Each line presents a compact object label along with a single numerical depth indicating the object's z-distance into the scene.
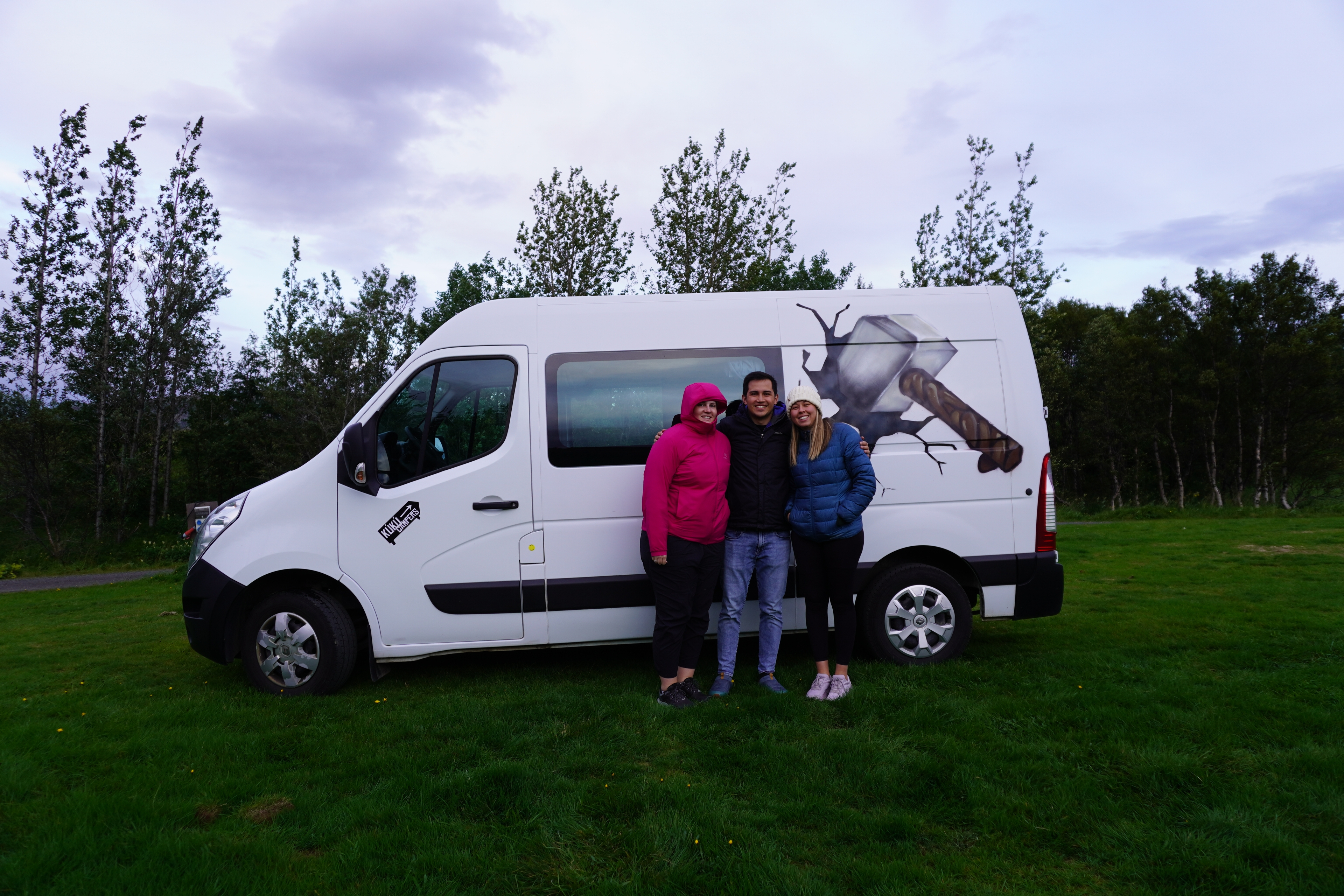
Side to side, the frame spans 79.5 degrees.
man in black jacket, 4.77
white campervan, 4.94
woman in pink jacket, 4.54
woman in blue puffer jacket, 4.61
